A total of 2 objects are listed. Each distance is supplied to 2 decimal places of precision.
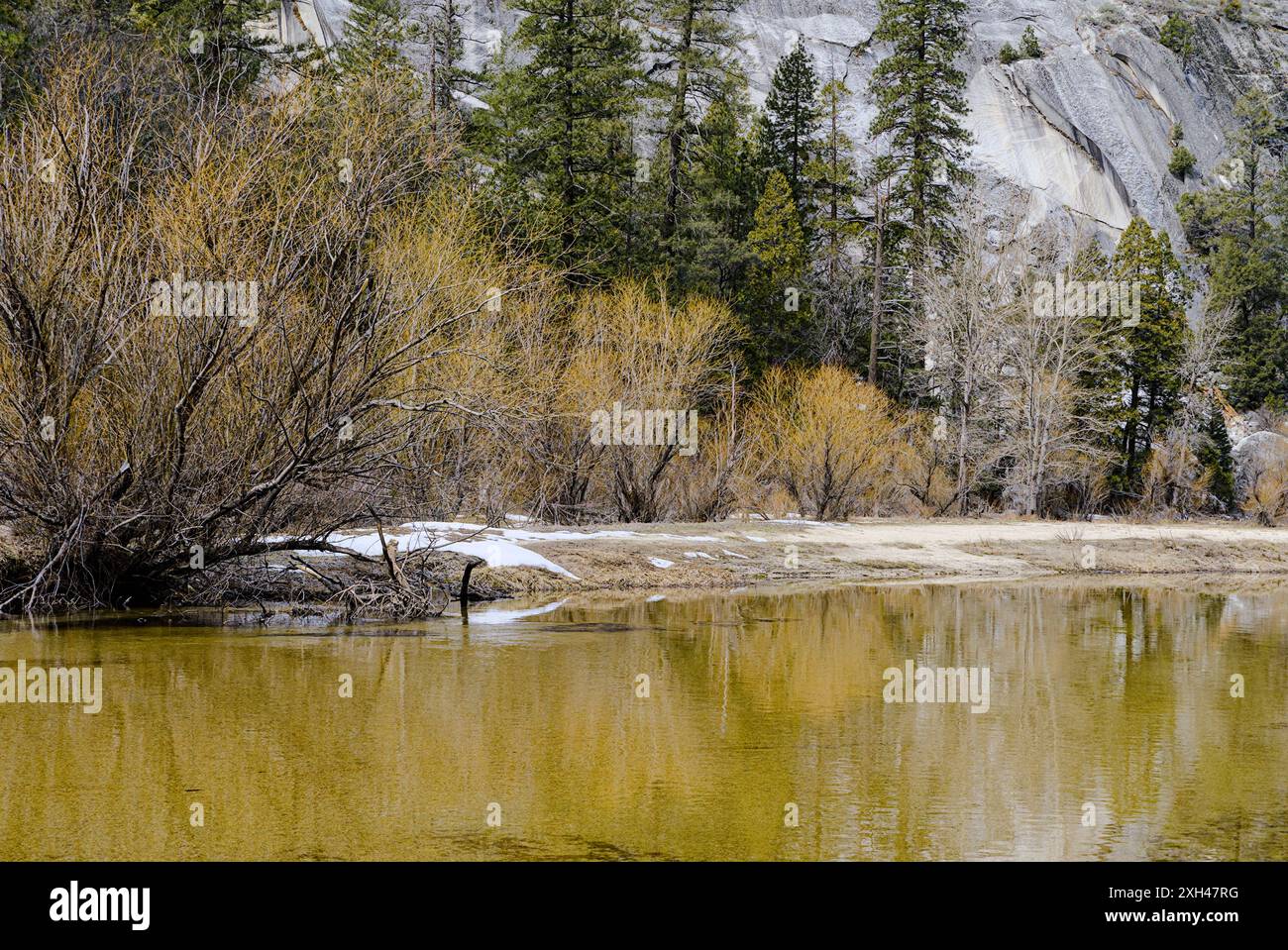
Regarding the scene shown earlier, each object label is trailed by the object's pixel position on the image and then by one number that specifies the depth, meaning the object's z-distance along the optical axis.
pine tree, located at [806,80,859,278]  52.62
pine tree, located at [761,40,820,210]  55.38
